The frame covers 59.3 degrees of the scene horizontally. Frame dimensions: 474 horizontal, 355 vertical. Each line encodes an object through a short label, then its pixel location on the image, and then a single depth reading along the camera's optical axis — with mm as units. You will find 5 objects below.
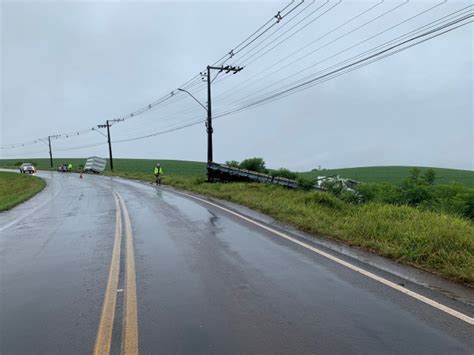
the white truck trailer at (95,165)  70688
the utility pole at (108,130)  67338
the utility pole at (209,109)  30041
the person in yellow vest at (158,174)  32594
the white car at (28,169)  69200
